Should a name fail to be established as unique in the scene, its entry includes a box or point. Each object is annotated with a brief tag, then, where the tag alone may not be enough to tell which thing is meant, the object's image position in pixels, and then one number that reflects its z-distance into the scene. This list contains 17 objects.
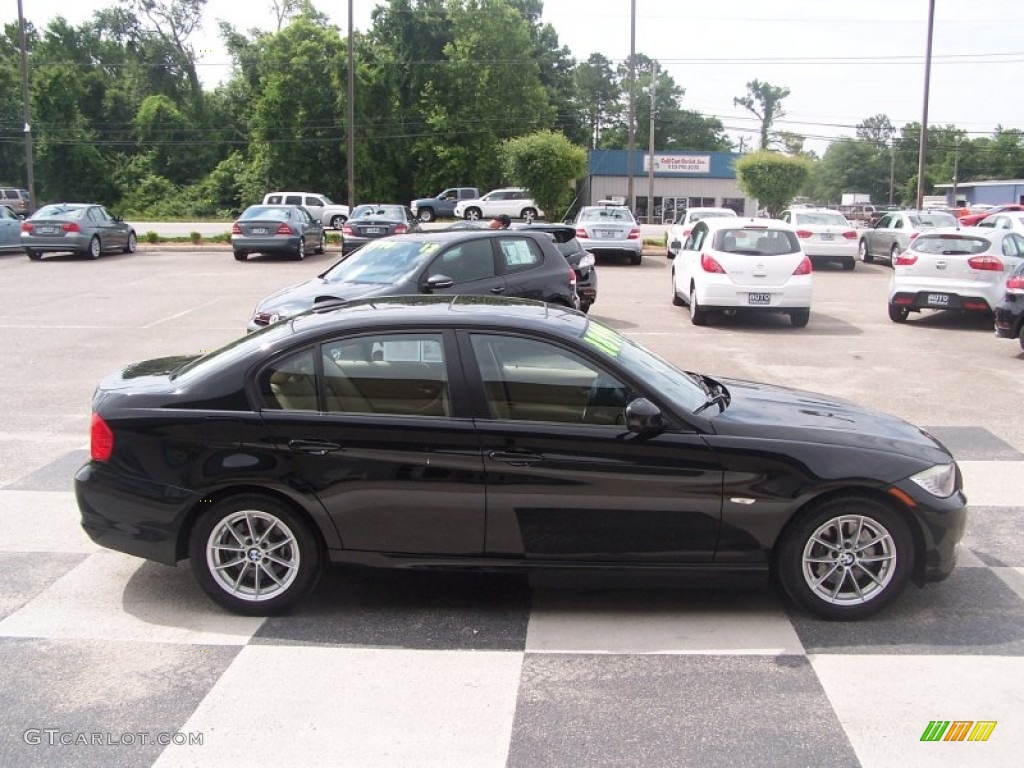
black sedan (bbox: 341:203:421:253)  25.67
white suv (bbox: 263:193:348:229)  45.21
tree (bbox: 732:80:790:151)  131.38
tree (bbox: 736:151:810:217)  39.47
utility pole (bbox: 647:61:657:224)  57.03
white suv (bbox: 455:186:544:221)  50.44
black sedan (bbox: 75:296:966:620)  4.78
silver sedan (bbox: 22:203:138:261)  25.97
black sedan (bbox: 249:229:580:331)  10.25
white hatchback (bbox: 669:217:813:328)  15.07
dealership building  73.31
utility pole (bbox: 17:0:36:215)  37.37
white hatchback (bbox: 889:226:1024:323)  15.14
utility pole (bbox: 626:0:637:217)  38.25
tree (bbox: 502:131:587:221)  37.53
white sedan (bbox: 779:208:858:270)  25.50
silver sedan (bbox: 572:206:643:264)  26.14
